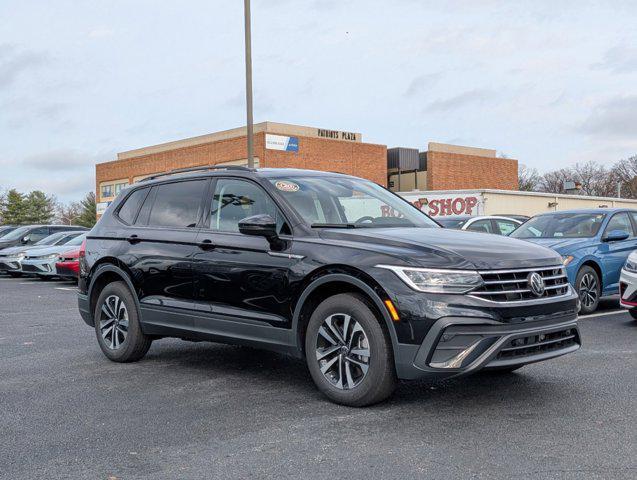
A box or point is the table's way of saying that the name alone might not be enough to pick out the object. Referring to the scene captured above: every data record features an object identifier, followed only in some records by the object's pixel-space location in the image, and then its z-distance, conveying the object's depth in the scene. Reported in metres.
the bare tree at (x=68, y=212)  112.06
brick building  50.41
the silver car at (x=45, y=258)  20.02
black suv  4.98
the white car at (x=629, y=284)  9.37
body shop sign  30.33
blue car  10.71
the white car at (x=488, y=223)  15.64
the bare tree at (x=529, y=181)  92.31
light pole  17.91
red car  18.22
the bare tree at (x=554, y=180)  90.29
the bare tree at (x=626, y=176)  82.69
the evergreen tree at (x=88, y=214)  96.06
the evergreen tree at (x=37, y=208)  99.06
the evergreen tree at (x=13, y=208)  97.94
